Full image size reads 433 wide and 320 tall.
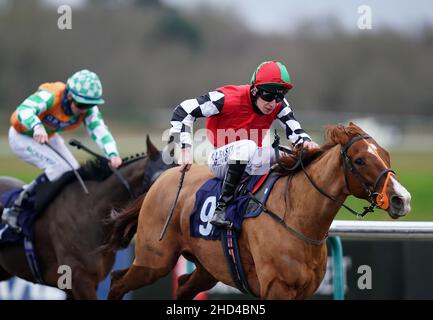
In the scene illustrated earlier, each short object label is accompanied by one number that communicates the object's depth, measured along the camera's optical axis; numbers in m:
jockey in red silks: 9.83
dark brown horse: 12.02
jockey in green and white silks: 12.40
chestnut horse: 8.68
